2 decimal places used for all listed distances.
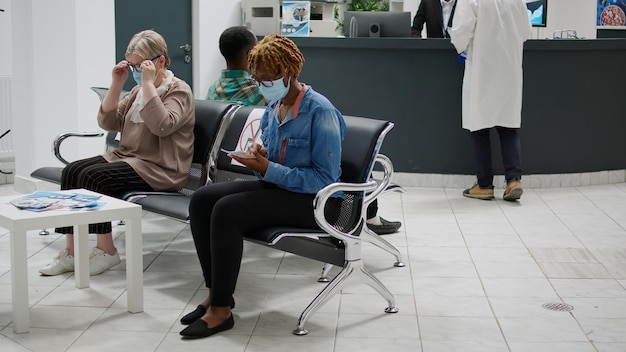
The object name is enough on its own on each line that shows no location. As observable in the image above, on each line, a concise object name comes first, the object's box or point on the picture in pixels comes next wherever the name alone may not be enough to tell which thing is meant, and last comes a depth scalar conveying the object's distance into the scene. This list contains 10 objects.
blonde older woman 4.12
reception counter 6.46
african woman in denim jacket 3.31
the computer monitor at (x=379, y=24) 6.58
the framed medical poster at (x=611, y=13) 9.59
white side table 3.28
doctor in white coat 6.06
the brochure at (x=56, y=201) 3.45
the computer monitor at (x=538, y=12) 8.11
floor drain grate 3.72
